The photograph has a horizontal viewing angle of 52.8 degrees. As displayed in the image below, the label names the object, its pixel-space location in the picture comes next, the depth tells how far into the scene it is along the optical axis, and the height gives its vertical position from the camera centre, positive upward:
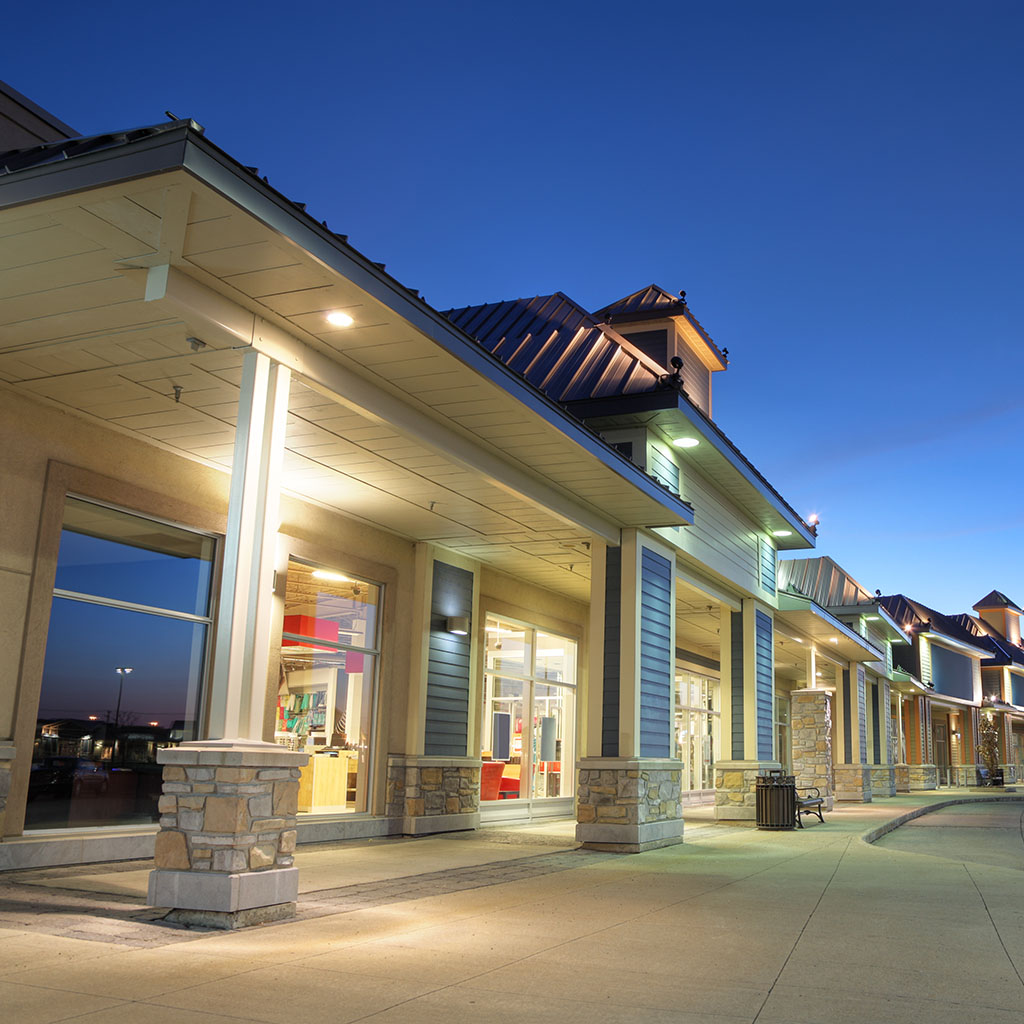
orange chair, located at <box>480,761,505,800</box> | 16.05 -0.63
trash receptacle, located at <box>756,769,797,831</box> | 16.33 -0.92
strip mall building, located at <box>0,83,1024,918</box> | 6.51 +2.24
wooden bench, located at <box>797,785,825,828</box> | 16.81 -1.07
